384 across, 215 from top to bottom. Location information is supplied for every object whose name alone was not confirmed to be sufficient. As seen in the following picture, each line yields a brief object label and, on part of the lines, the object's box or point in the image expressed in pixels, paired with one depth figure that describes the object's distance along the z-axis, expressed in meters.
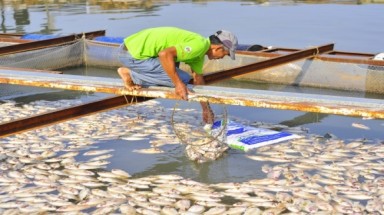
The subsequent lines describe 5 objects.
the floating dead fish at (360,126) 15.89
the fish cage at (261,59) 20.12
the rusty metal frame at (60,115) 11.18
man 11.75
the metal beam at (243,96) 11.00
